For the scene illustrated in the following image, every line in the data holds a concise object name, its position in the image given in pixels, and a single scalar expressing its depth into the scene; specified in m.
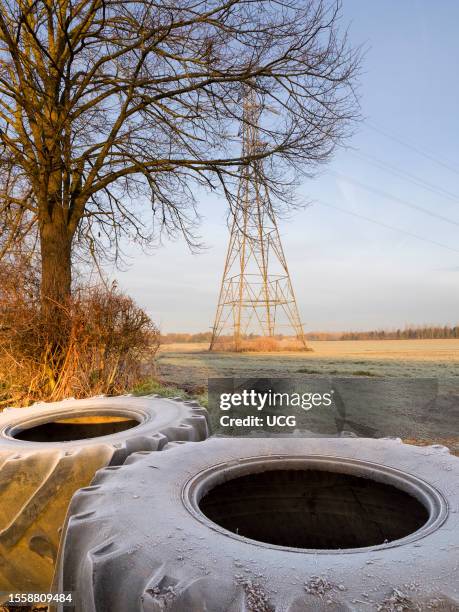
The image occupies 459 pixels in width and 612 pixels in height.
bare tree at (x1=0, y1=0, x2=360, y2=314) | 9.17
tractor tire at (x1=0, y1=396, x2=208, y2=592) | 2.56
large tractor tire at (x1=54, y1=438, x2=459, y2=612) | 1.17
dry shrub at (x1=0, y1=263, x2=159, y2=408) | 7.19
